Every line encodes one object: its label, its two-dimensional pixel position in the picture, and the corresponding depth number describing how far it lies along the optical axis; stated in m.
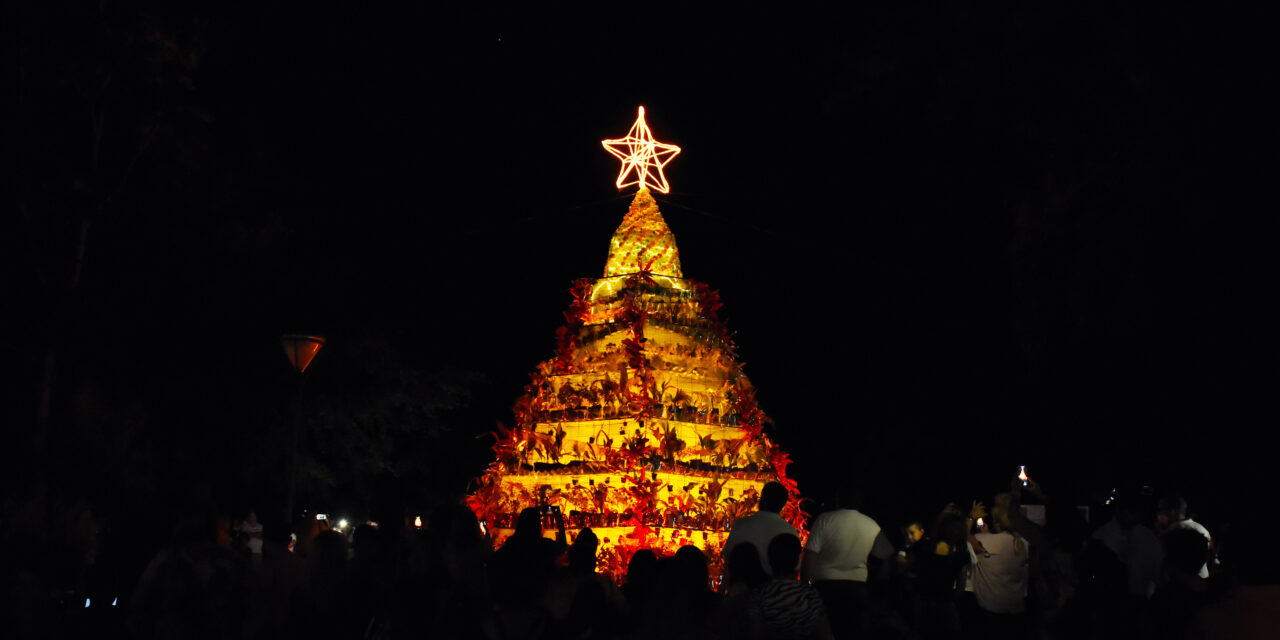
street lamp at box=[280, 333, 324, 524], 13.26
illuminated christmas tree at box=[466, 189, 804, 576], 14.88
